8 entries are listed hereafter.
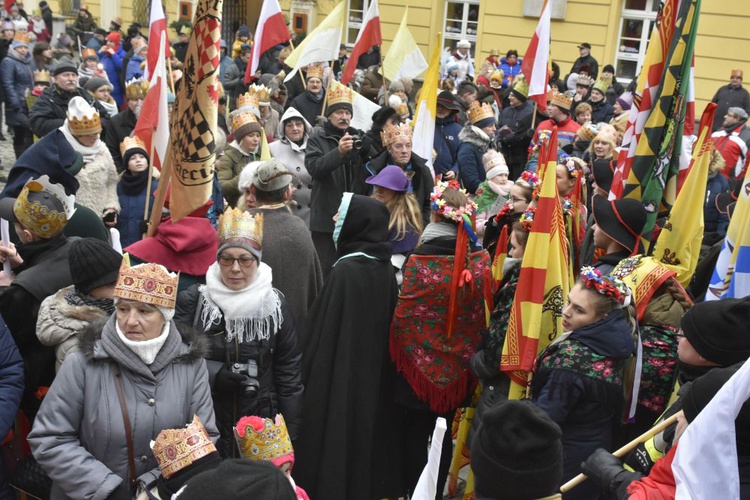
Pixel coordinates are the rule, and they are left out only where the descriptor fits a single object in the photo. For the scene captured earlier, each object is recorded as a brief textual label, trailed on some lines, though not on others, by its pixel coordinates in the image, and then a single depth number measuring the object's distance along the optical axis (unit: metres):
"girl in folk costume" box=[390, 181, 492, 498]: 4.33
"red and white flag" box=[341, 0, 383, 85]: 9.65
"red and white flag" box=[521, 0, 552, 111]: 8.42
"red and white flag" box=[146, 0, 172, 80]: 7.21
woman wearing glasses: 3.84
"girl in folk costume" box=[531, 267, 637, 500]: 3.62
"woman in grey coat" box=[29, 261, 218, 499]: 3.14
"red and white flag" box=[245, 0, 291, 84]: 9.85
